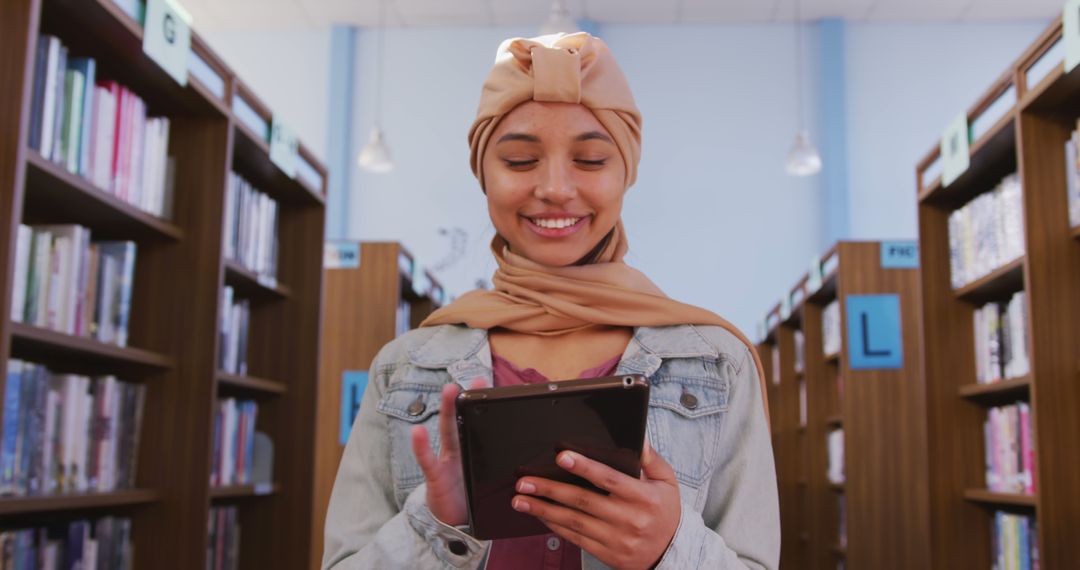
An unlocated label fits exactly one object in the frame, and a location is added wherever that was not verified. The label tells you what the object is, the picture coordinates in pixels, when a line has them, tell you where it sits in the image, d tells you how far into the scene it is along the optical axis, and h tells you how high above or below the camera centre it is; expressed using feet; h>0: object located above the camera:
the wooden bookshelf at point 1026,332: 8.98 +1.05
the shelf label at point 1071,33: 8.08 +3.24
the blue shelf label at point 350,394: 15.66 +0.54
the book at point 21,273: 7.18 +1.07
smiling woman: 3.92 +0.38
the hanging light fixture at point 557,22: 19.83 +8.03
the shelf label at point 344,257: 16.26 +2.73
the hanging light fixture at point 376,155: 25.23 +6.75
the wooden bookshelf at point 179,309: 7.20 +1.16
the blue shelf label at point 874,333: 16.57 +1.70
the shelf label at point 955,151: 10.55 +3.03
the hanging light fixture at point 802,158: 25.03 +6.79
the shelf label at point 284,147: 11.29 +3.17
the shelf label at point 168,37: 8.17 +3.21
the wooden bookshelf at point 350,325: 15.85 +1.63
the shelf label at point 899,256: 16.74 +2.99
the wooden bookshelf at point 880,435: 16.30 +0.05
